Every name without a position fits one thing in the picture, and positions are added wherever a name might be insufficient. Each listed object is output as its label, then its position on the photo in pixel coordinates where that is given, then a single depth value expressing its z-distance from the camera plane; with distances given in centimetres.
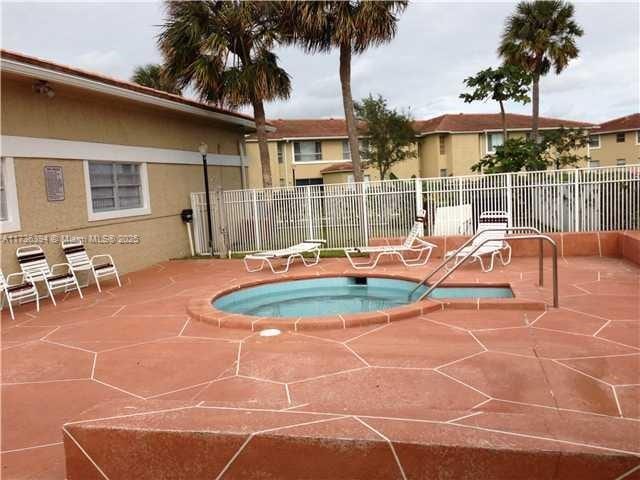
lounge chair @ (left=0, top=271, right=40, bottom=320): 749
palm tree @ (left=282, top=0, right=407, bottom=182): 1380
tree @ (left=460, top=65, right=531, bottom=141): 1434
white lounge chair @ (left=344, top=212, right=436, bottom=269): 988
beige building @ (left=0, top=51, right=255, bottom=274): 848
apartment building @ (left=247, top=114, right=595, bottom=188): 3459
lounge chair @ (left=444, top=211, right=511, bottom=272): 916
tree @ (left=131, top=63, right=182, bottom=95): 2484
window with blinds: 1074
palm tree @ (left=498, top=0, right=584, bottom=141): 2175
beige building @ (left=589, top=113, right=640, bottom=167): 4025
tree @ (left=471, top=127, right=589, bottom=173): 1370
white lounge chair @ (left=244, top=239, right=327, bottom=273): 1026
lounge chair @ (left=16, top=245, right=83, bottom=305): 823
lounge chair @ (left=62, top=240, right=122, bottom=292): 928
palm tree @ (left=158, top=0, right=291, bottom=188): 1361
